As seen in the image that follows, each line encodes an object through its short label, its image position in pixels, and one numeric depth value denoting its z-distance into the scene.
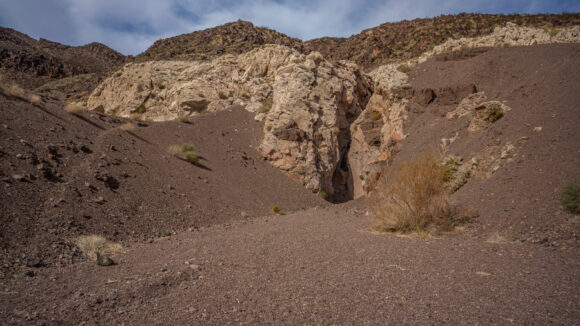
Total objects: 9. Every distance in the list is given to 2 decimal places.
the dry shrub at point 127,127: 11.98
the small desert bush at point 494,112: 10.03
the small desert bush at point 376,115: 18.50
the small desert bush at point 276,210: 12.34
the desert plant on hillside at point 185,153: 12.59
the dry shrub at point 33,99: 9.64
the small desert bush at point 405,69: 18.72
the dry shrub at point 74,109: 10.58
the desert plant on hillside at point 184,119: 16.08
